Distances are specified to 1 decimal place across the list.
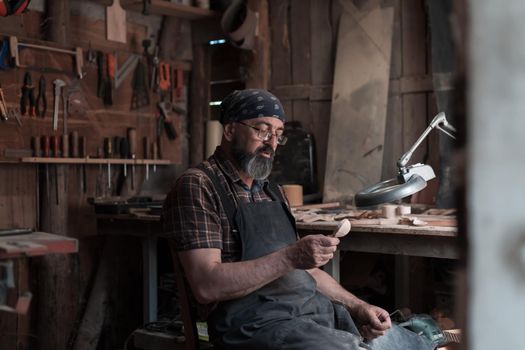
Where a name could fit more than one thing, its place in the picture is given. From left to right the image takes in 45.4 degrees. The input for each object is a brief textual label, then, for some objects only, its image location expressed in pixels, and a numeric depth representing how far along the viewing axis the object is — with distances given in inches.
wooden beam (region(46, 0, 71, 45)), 177.5
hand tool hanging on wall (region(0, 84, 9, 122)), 164.2
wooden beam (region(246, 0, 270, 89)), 200.1
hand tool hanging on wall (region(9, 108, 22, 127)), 167.5
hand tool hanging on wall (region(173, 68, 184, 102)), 207.8
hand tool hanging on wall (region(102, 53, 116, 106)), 188.1
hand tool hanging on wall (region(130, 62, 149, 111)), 197.2
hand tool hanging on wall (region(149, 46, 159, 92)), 201.0
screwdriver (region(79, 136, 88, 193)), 180.5
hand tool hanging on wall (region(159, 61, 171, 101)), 201.8
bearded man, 89.9
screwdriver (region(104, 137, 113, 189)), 187.8
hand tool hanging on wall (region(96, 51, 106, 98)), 187.0
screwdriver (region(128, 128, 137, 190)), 193.0
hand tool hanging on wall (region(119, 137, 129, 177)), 190.7
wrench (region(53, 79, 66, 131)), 176.2
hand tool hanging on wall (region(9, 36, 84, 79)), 165.5
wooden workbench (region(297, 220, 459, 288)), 118.6
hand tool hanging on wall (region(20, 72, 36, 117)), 169.8
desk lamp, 79.8
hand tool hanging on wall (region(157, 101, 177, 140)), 204.2
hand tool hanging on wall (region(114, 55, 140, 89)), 193.2
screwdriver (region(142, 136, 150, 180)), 198.1
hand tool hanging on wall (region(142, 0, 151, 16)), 188.1
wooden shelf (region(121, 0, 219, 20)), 190.7
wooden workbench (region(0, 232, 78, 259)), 63.7
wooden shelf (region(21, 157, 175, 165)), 168.4
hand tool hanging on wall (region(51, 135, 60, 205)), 173.5
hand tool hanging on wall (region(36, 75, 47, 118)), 173.2
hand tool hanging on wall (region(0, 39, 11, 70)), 164.2
